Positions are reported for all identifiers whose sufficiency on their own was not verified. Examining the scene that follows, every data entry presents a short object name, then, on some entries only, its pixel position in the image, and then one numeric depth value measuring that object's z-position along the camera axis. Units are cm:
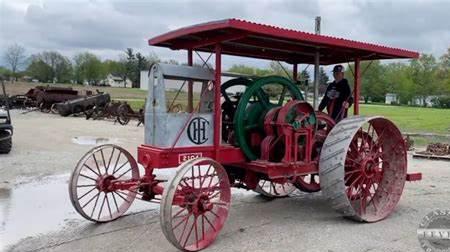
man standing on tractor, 667
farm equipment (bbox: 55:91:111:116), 2653
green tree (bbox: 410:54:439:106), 7906
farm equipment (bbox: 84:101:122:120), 2420
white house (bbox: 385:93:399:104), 8318
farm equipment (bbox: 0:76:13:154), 1081
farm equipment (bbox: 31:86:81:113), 3017
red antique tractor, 486
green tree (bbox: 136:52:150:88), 7831
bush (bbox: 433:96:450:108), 6895
